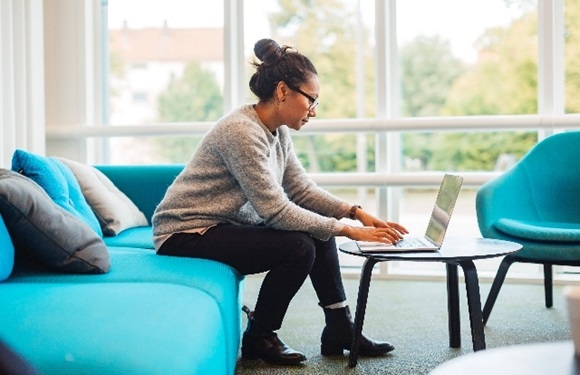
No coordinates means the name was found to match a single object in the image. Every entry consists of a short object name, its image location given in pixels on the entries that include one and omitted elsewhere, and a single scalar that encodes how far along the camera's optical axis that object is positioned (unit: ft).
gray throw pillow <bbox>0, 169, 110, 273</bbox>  7.18
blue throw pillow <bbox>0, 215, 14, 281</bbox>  6.99
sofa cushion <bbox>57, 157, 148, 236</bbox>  11.27
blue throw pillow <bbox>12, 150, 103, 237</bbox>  9.54
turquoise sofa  5.04
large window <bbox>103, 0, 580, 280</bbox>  14.52
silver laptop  8.11
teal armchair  10.72
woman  8.52
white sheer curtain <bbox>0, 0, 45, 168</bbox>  13.35
